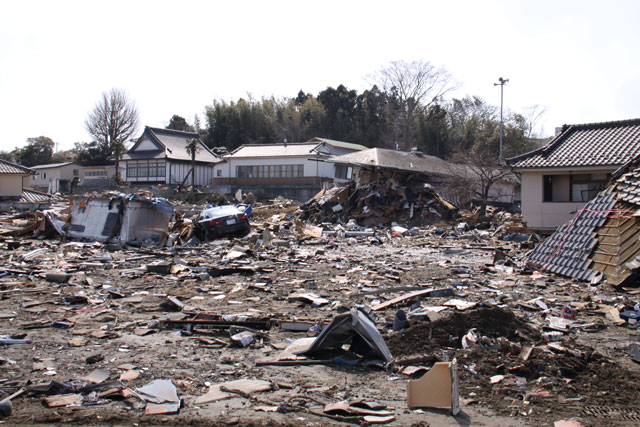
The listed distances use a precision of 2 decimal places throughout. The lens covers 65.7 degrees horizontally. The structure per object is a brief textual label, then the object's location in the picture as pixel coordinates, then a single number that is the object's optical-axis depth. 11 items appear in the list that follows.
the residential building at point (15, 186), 34.50
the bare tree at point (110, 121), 61.59
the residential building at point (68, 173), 56.00
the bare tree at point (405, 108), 55.19
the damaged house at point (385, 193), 25.42
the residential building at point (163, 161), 47.81
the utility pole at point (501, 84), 40.94
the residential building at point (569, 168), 18.03
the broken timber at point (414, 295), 7.99
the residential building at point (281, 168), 40.56
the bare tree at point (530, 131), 54.47
